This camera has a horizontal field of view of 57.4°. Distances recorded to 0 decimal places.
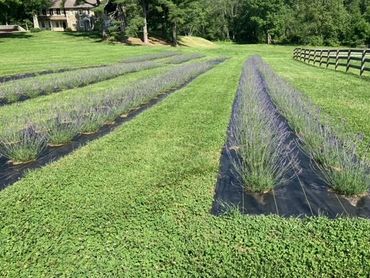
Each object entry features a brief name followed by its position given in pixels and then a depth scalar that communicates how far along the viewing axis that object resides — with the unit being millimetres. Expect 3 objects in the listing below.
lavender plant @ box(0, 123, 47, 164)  5422
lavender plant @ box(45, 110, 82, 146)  6195
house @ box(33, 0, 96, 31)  63656
